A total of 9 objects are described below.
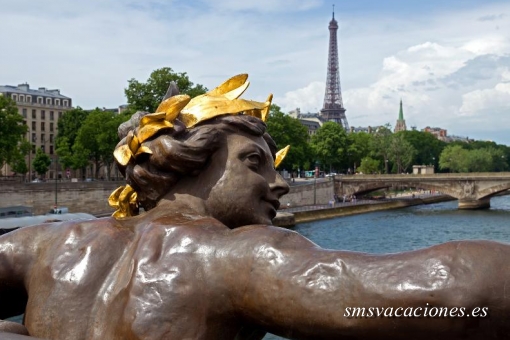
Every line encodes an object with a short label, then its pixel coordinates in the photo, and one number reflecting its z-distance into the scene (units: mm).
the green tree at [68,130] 47178
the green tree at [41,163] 49062
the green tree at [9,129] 32312
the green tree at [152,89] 34812
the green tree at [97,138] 40719
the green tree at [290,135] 48384
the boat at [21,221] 18019
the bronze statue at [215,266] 1635
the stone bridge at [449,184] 52812
